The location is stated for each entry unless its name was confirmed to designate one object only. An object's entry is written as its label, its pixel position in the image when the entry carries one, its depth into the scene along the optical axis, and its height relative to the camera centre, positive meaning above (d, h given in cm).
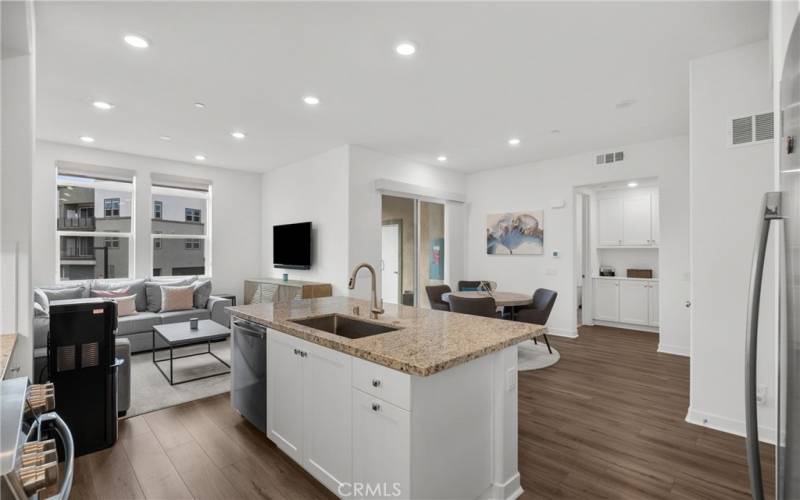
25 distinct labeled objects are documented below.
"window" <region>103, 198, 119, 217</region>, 563 +67
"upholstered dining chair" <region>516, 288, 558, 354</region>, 455 -74
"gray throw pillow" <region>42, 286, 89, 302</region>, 475 -53
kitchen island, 158 -74
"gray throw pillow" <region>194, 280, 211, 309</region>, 580 -64
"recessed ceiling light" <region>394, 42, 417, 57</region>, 272 +147
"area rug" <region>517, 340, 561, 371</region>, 431 -130
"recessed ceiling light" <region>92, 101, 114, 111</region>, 375 +147
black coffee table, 379 -87
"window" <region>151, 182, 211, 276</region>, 611 +33
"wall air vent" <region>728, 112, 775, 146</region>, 257 +84
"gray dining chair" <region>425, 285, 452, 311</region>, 525 -65
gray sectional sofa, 485 -77
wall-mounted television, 580 +9
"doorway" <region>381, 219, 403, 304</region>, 612 -12
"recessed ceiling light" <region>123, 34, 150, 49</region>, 260 +147
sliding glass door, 614 +3
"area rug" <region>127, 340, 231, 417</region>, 334 -131
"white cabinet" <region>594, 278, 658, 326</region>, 622 -87
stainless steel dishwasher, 262 -88
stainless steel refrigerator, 71 -10
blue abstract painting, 616 +29
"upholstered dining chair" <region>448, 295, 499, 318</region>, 407 -60
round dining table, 446 -59
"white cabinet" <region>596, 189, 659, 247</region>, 642 +57
